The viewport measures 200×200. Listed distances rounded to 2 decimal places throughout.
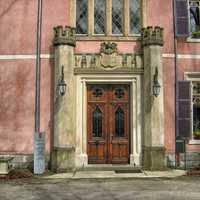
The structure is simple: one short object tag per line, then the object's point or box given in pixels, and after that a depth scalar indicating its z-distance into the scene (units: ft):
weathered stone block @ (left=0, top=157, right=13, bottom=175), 38.91
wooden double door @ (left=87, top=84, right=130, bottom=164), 42.88
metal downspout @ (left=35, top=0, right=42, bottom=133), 42.42
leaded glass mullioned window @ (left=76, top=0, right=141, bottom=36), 43.83
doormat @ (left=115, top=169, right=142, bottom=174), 38.93
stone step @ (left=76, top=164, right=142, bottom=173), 39.91
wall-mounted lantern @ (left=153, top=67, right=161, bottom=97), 40.91
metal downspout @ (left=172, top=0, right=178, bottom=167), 42.63
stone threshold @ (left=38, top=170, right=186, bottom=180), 36.52
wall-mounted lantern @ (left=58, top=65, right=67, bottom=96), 40.62
